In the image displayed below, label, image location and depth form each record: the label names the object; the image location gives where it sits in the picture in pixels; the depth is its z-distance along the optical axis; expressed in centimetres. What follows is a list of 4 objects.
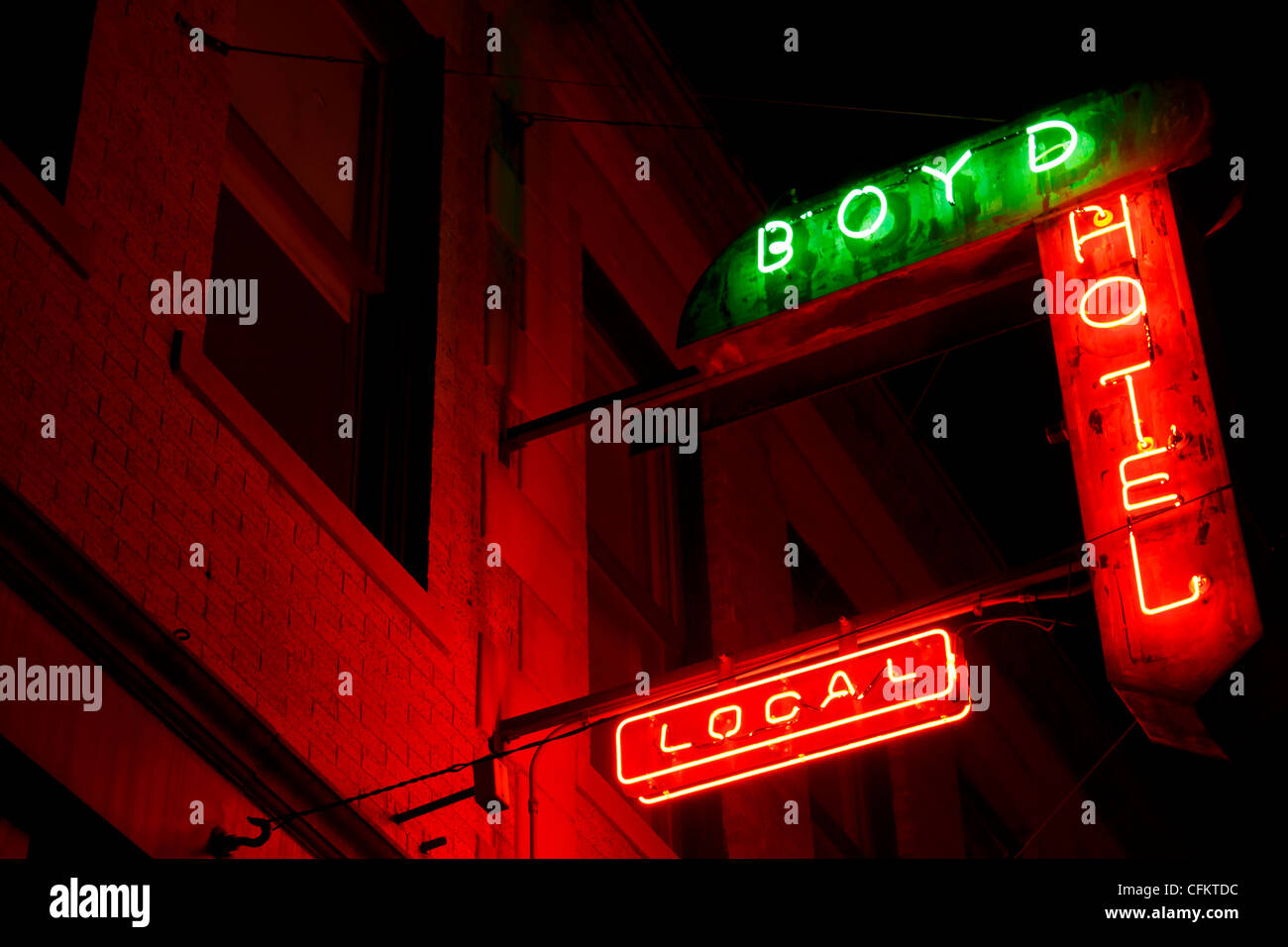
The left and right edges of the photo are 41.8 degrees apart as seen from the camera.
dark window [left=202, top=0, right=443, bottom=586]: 823
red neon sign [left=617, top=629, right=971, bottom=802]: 722
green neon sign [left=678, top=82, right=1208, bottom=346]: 845
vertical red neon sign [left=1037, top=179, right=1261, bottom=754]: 690
